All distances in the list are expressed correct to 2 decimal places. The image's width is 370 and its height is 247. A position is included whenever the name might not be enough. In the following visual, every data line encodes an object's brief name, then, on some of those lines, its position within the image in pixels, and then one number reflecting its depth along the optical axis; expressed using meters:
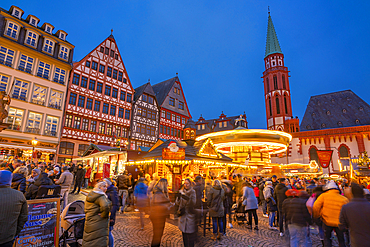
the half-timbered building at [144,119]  29.98
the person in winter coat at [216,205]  6.20
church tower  47.34
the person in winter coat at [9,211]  3.12
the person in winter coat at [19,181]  5.34
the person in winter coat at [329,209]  4.62
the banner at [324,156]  21.48
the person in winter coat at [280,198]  6.71
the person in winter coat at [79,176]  12.79
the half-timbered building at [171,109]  34.31
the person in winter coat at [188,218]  4.71
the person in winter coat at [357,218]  3.36
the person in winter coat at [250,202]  7.16
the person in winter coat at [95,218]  3.87
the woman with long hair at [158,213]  4.75
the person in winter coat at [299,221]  4.59
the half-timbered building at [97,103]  24.39
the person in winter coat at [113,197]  5.74
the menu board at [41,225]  4.39
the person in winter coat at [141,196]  5.82
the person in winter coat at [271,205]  7.29
